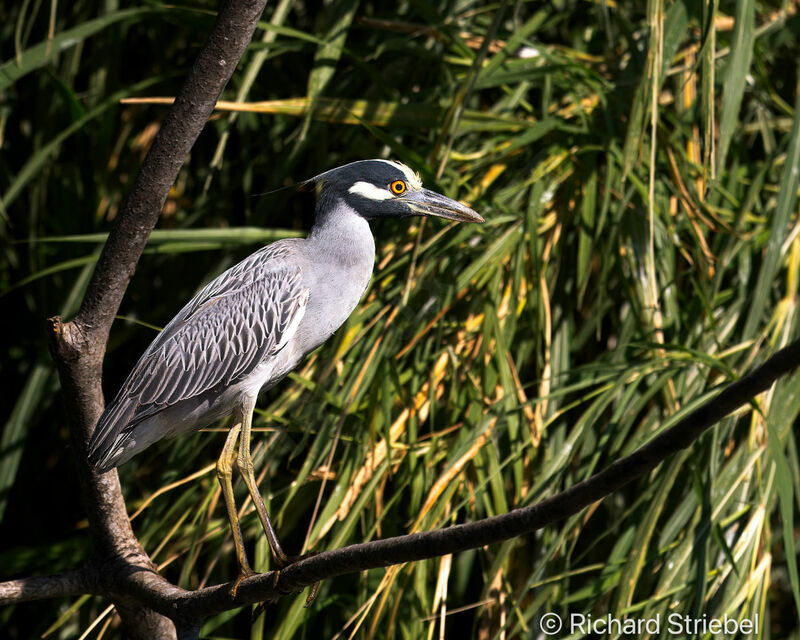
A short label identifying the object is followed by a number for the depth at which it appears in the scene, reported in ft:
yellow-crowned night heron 35.09
